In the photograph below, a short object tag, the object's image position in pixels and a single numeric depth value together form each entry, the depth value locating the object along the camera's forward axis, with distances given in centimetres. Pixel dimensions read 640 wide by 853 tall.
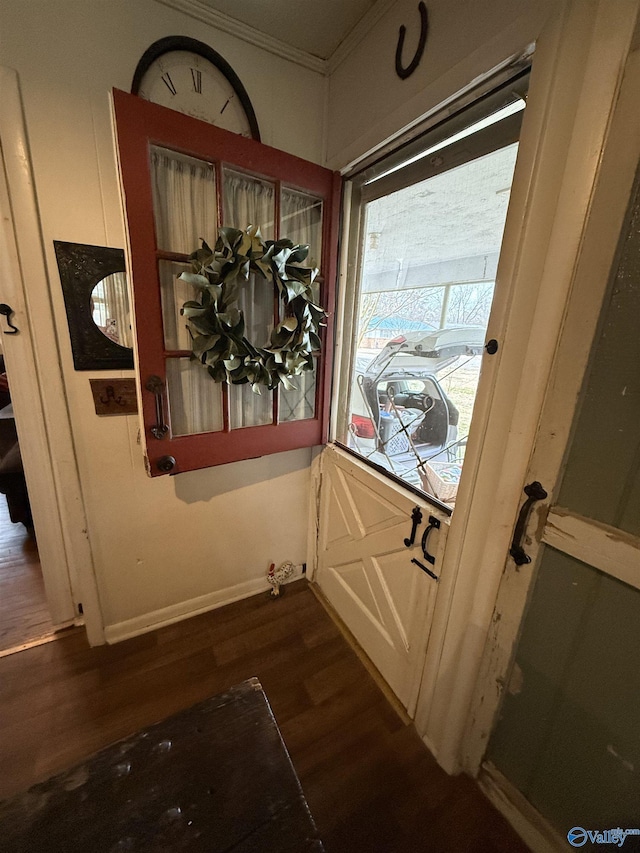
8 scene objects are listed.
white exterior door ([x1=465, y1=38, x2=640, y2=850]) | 67
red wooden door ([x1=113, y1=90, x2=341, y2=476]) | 102
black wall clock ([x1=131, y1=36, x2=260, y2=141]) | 110
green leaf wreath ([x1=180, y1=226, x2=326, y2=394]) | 113
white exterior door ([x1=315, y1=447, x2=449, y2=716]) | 120
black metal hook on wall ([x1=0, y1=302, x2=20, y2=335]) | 112
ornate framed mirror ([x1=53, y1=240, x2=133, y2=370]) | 114
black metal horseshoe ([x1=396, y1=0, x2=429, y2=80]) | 94
